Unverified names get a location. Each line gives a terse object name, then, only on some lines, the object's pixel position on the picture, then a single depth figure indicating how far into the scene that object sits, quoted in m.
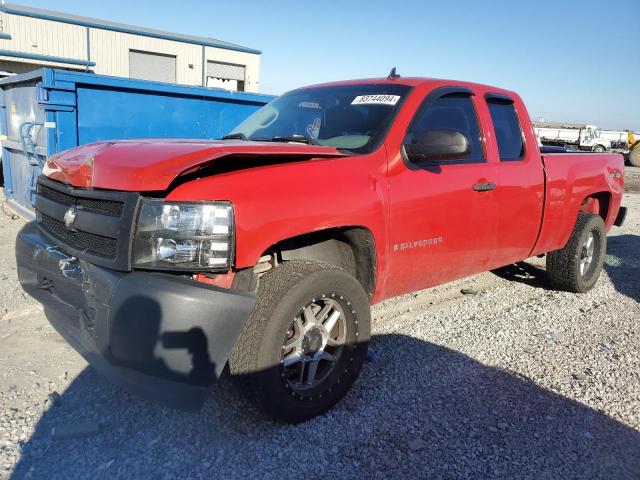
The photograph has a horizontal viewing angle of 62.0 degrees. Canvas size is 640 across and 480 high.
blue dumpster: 5.53
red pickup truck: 2.34
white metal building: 22.55
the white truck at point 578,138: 34.34
